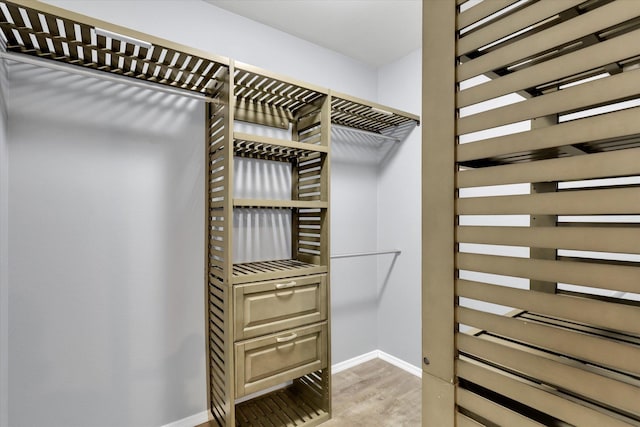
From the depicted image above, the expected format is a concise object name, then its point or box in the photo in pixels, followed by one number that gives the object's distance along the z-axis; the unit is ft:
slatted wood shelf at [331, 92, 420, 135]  7.23
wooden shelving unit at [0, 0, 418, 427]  4.81
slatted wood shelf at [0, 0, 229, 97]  4.17
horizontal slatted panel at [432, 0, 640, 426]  1.15
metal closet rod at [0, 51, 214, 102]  4.52
